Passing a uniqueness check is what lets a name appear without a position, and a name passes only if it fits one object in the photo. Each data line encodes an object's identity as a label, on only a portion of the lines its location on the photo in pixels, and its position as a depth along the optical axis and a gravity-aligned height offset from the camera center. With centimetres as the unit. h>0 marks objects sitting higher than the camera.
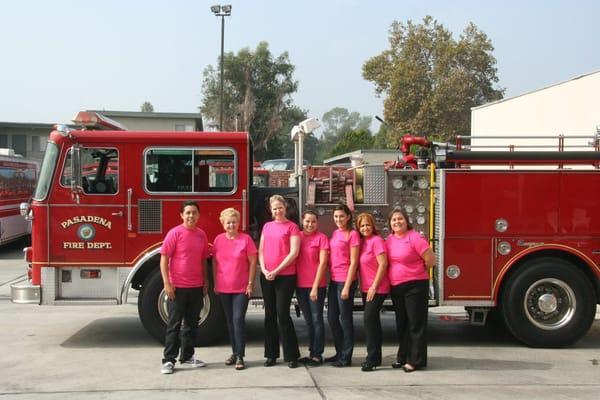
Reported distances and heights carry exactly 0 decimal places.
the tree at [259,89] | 5103 +768
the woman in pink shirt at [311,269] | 676 -81
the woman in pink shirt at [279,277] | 671 -88
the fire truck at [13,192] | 1852 -9
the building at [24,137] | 4325 +334
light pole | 3428 +906
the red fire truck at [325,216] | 762 -31
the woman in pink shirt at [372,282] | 667 -93
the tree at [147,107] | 11414 +1421
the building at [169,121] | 3815 +408
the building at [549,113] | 2030 +264
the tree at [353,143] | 5944 +425
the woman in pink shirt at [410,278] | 669 -89
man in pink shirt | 664 -84
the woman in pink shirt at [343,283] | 671 -94
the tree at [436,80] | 4253 +700
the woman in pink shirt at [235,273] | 675 -84
